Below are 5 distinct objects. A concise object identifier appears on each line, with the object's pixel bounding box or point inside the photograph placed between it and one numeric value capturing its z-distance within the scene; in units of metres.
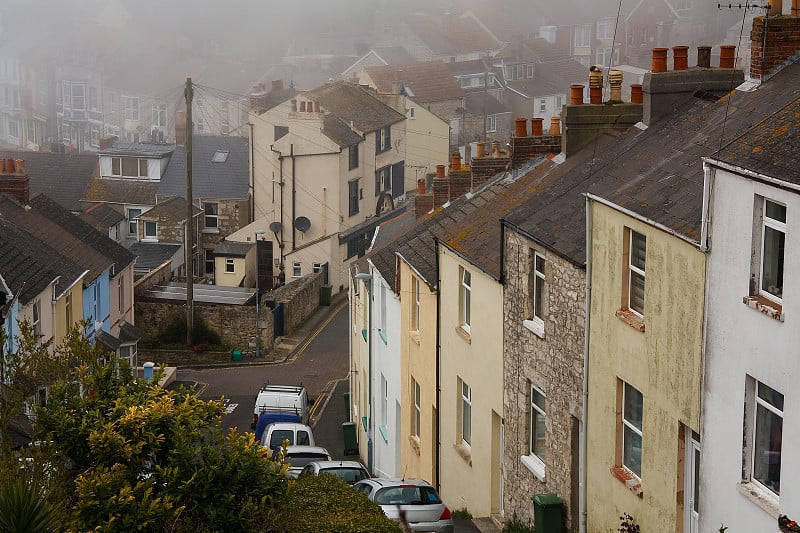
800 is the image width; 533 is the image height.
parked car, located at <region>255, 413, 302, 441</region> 33.84
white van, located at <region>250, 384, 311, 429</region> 35.03
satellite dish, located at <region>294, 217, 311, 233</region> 58.97
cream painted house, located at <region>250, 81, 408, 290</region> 58.44
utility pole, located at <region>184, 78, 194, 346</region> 45.81
